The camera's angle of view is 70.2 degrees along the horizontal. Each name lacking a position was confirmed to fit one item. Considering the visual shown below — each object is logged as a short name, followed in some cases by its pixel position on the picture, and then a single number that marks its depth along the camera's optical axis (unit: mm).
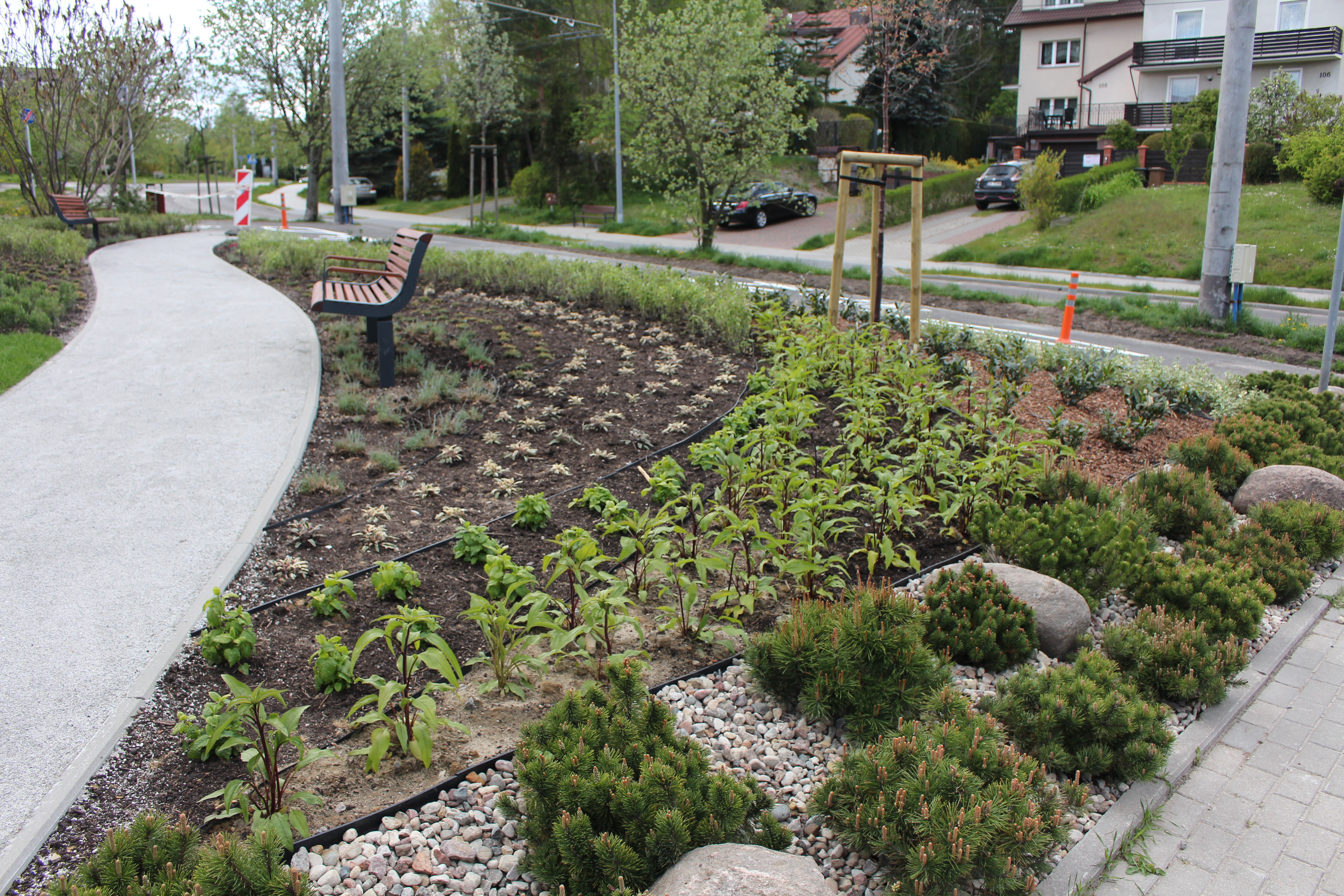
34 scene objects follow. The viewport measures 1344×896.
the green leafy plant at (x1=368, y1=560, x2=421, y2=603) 4441
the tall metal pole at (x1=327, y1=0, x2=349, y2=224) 19500
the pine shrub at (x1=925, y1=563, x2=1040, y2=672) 4148
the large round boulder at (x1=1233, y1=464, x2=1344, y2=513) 6027
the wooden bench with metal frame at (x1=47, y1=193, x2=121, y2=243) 17750
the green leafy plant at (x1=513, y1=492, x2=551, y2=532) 5266
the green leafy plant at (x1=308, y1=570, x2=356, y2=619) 4211
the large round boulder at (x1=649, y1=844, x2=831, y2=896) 2521
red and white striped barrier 21547
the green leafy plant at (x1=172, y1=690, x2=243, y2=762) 3312
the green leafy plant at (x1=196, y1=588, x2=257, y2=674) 3906
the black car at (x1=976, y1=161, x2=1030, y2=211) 31109
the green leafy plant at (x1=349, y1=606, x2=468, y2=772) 3223
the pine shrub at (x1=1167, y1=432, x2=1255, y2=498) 6465
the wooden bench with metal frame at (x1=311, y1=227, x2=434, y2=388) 7523
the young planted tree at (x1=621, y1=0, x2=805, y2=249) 20344
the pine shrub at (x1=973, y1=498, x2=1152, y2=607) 4781
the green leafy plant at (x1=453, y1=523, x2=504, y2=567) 4824
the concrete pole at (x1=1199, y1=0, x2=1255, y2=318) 11586
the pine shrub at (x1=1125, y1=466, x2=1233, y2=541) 5750
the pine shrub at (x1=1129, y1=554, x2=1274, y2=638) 4508
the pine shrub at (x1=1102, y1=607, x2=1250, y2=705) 4047
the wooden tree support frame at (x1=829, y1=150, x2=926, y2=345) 8883
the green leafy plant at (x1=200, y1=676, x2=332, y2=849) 2893
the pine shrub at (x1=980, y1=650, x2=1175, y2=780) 3492
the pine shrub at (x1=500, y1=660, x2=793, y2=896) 2723
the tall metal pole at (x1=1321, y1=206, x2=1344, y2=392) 8047
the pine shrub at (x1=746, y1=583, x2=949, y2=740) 3617
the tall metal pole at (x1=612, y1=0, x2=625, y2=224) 25484
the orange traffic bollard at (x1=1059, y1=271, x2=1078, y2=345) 11688
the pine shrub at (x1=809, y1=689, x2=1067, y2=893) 2742
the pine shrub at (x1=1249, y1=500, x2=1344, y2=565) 5441
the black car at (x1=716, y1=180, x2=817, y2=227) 30328
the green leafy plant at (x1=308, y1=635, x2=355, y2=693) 3748
